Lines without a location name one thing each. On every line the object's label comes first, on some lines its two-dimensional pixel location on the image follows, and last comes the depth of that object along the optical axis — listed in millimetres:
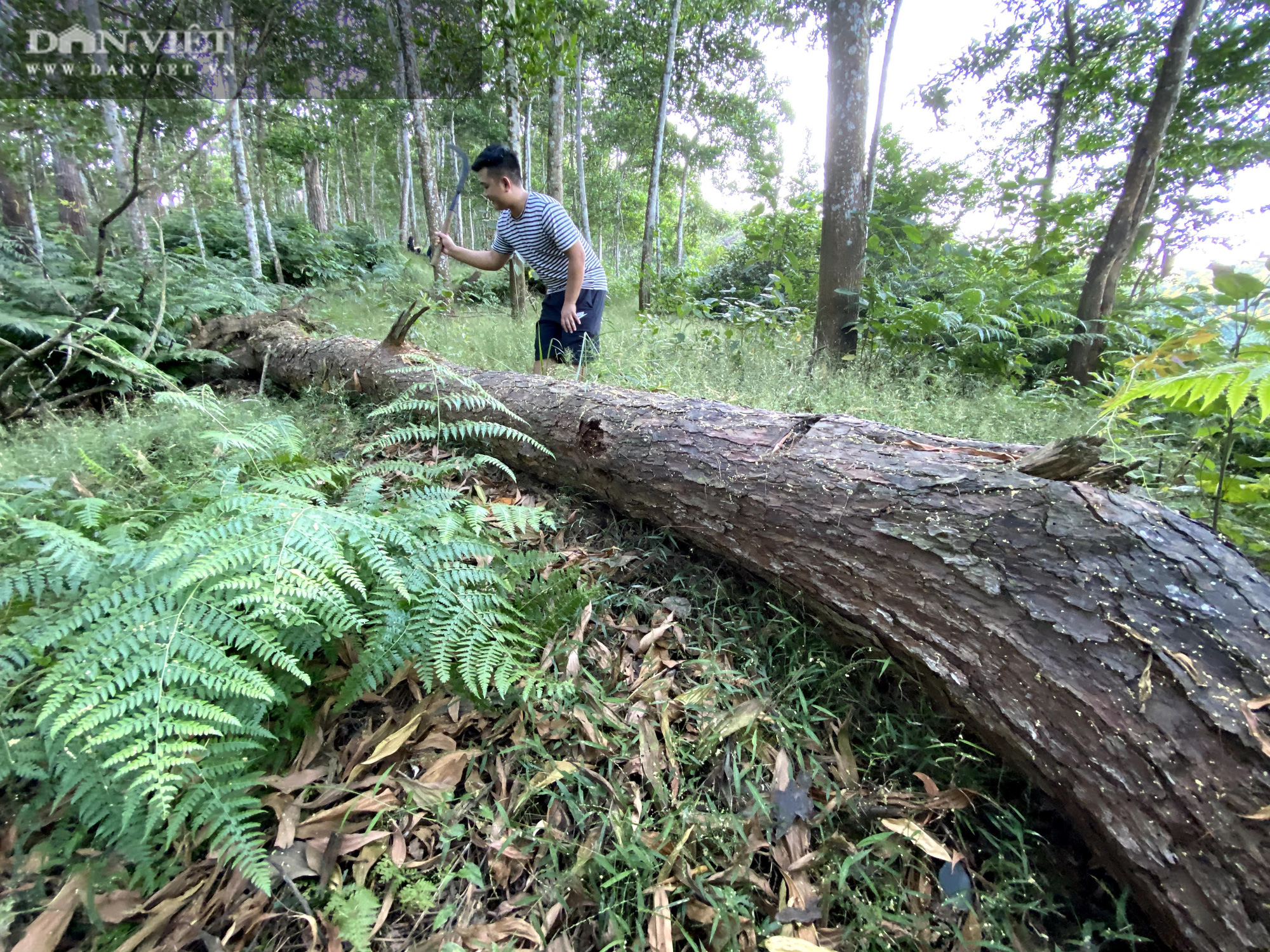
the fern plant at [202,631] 1131
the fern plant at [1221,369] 1299
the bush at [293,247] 11094
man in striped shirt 3836
